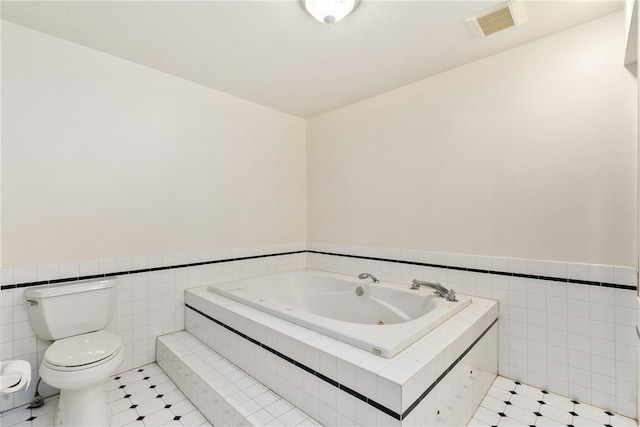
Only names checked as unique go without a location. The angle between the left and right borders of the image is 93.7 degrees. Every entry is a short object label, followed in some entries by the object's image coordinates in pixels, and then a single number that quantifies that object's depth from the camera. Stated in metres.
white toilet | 1.56
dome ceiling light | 1.57
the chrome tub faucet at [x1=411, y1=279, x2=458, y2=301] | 2.06
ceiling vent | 1.67
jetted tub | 1.53
